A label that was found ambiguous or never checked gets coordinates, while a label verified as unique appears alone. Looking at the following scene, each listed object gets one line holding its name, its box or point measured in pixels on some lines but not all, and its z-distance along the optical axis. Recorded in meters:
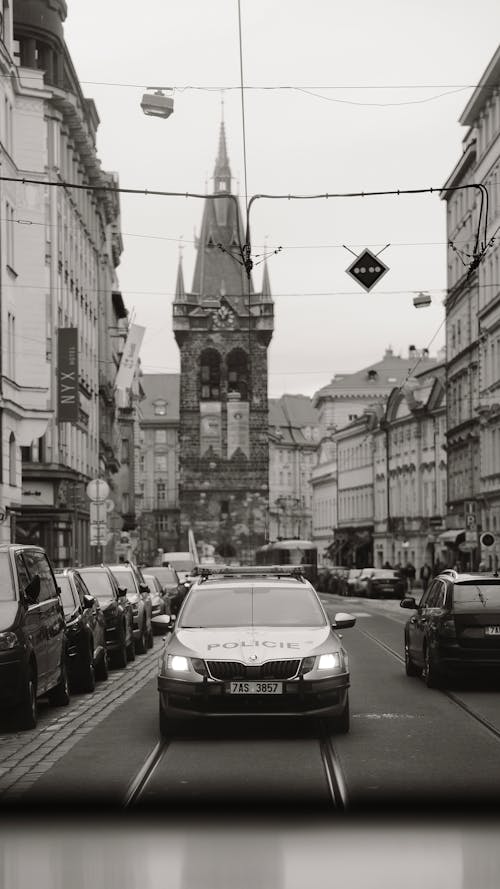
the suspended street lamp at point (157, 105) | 24.44
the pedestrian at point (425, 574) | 73.69
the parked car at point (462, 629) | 18.70
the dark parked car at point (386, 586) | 68.12
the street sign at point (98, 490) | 42.47
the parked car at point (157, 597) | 34.66
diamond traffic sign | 25.75
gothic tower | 145.00
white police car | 13.57
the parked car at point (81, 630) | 19.02
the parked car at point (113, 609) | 23.70
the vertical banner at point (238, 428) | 143.88
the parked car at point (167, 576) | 44.60
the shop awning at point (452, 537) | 73.07
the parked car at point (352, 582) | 74.94
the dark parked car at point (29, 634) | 14.34
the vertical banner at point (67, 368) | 56.38
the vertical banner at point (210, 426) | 145.62
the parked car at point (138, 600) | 28.11
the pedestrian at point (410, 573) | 78.00
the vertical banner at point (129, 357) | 77.25
